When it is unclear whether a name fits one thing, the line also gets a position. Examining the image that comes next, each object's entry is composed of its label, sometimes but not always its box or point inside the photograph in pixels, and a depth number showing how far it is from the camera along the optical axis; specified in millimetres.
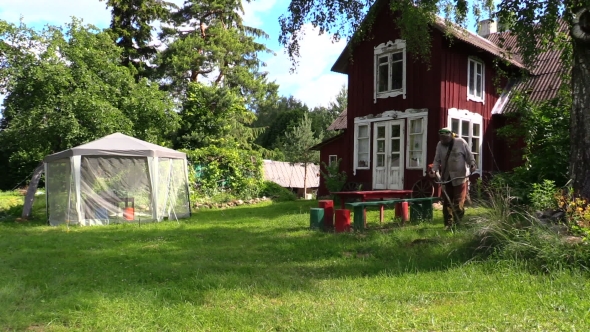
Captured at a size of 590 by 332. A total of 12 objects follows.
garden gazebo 11180
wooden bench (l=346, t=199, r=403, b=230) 7988
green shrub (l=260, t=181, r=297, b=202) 18527
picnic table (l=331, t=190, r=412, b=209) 9367
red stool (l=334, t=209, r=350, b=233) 7852
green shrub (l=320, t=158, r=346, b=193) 15266
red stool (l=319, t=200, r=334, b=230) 8375
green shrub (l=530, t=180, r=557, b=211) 6597
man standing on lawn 7367
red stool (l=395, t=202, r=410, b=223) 8909
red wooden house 13406
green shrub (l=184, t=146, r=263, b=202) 16906
